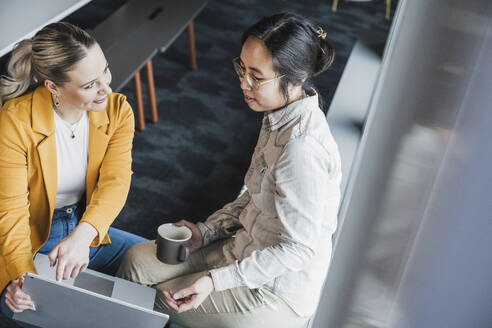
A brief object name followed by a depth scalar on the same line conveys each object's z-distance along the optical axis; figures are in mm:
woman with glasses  1243
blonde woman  1326
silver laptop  1161
